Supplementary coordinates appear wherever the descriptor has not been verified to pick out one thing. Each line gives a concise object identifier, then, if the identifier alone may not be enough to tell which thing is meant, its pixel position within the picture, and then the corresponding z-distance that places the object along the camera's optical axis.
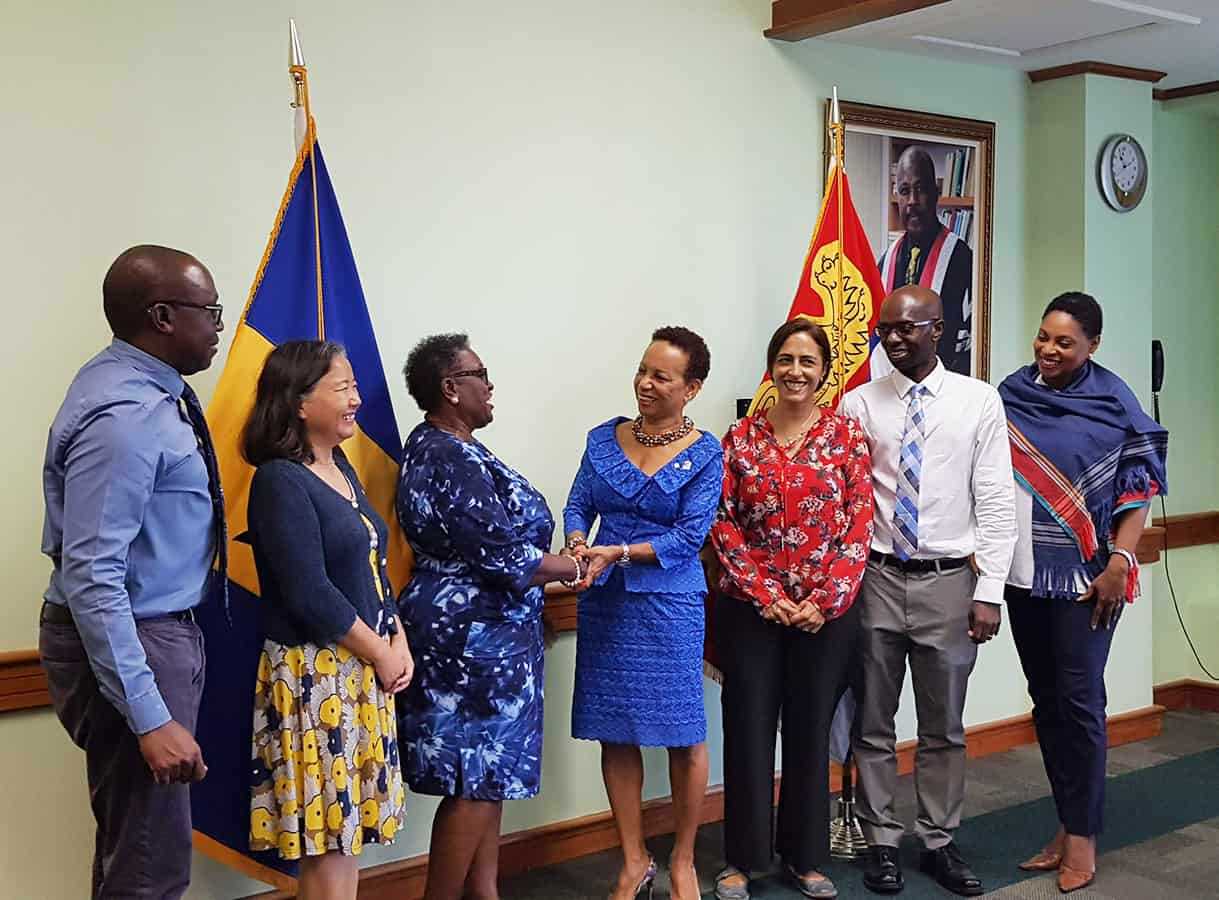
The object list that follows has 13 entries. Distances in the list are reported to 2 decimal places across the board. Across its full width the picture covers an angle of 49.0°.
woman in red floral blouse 3.40
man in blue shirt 2.16
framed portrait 4.46
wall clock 4.90
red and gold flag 4.00
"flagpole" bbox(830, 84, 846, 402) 4.02
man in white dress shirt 3.48
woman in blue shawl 3.56
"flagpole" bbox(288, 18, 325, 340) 3.00
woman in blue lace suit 3.28
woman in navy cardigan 2.57
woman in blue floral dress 2.91
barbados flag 2.88
